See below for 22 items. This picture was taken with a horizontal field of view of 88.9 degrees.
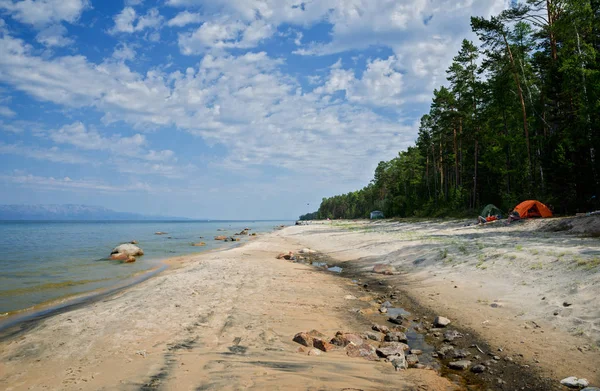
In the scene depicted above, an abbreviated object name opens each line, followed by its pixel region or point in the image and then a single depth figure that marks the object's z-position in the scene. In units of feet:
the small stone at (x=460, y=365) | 17.21
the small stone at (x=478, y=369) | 16.63
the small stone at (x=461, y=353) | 18.53
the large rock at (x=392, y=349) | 18.33
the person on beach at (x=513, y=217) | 75.02
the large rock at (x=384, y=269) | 45.18
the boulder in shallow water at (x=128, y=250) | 85.15
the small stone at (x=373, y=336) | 21.61
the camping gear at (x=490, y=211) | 101.81
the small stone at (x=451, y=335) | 21.11
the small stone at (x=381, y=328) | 23.06
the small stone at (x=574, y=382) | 14.21
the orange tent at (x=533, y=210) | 74.69
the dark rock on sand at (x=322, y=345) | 19.39
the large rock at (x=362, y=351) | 18.19
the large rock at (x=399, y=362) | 16.78
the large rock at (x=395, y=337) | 21.29
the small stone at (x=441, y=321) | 23.67
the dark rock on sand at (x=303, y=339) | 20.25
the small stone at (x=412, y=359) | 17.49
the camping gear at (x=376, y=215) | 267.10
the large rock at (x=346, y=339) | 20.06
